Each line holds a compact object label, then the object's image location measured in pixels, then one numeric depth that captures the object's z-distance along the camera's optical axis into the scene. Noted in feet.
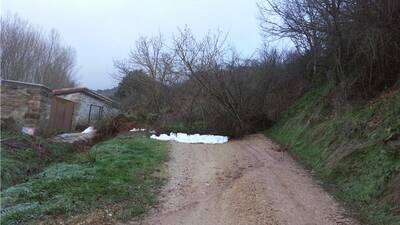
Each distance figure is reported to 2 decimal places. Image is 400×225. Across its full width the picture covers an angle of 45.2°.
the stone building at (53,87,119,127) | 105.70
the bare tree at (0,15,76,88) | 118.21
